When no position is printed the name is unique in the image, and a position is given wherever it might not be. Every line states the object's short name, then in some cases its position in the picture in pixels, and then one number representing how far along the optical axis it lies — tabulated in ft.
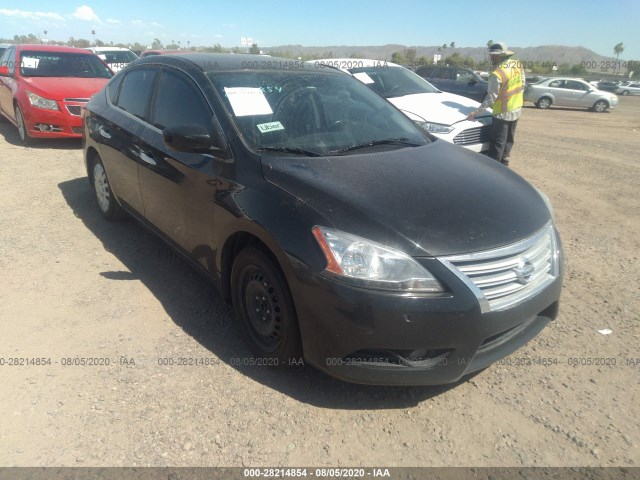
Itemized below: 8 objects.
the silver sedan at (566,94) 71.41
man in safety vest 21.41
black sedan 7.19
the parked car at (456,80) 47.24
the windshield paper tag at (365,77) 26.48
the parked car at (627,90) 115.34
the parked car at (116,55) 54.65
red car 25.53
